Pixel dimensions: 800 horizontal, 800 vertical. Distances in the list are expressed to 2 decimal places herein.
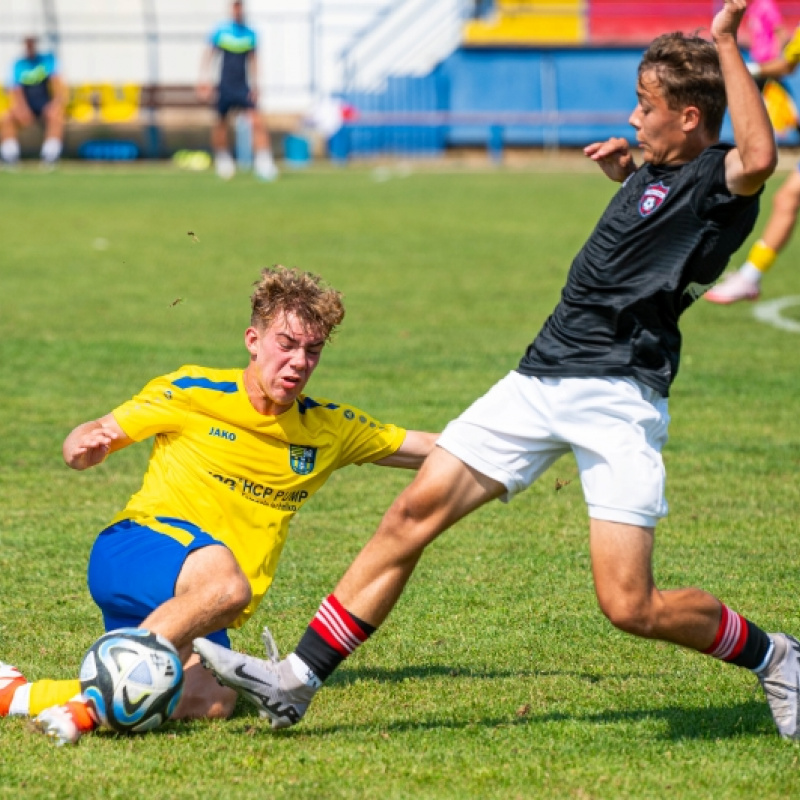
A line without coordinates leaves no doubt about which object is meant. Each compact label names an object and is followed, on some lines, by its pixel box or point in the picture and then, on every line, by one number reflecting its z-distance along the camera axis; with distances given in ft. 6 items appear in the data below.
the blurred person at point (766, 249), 67.36
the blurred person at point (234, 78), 171.01
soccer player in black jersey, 25.73
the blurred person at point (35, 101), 186.70
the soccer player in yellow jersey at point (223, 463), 28.02
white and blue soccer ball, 25.84
